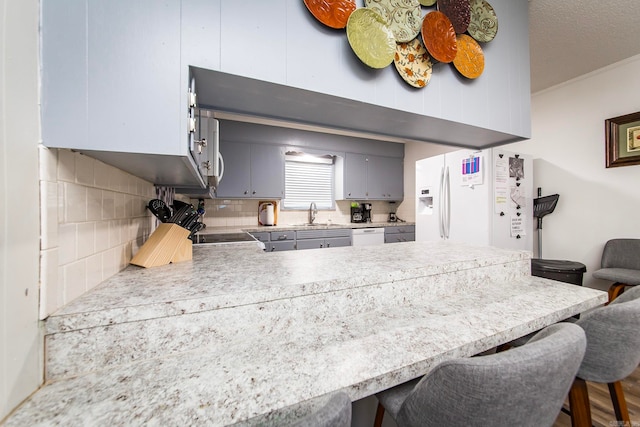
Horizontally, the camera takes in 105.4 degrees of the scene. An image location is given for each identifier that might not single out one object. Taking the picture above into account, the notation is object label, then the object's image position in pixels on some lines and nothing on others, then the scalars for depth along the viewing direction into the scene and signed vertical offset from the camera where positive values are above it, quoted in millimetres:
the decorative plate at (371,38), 956 +710
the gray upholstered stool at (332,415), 358 -309
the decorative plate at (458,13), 1229 +1017
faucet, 4010 +28
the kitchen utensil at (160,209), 1225 +20
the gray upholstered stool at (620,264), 2115 -499
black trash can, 2238 -554
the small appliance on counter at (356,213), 4262 -7
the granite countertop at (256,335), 486 -369
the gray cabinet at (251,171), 3327 +598
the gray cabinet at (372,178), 4070 +613
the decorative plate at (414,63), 1073 +677
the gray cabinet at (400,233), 3852 -339
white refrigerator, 2518 +164
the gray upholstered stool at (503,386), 497 -376
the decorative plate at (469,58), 1229 +797
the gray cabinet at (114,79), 586 +345
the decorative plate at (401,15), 1042 +876
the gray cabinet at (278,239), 3178 -354
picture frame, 2330 +712
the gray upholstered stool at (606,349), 821 -487
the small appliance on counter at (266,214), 3658 -18
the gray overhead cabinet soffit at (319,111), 880 +468
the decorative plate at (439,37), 1140 +843
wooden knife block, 1024 -154
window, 4004 +537
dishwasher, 3602 -349
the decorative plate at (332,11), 883 +752
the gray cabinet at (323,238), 3340 -359
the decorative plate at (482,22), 1317 +1048
